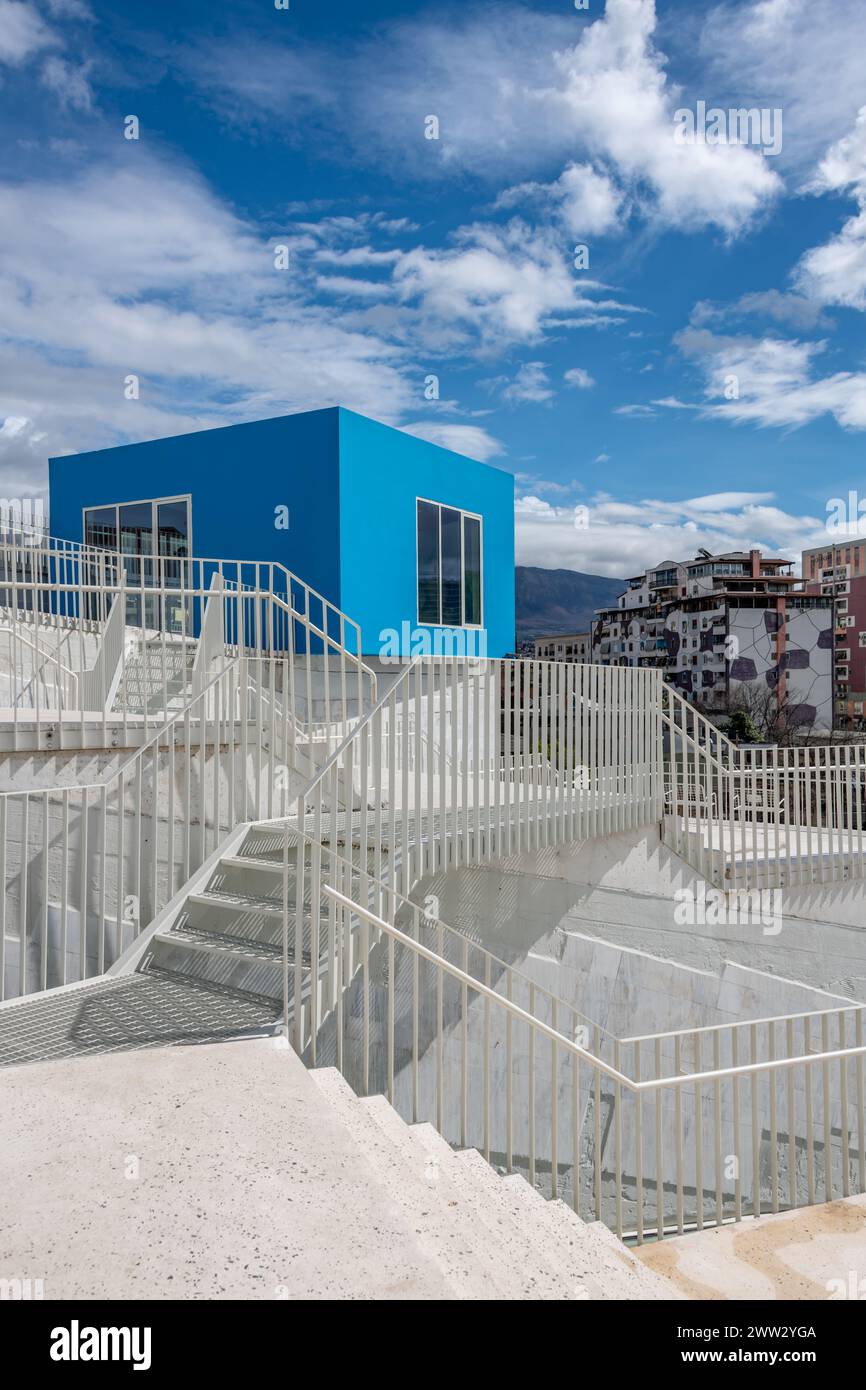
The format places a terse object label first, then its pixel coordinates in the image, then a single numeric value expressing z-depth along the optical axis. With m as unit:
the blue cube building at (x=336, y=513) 13.00
